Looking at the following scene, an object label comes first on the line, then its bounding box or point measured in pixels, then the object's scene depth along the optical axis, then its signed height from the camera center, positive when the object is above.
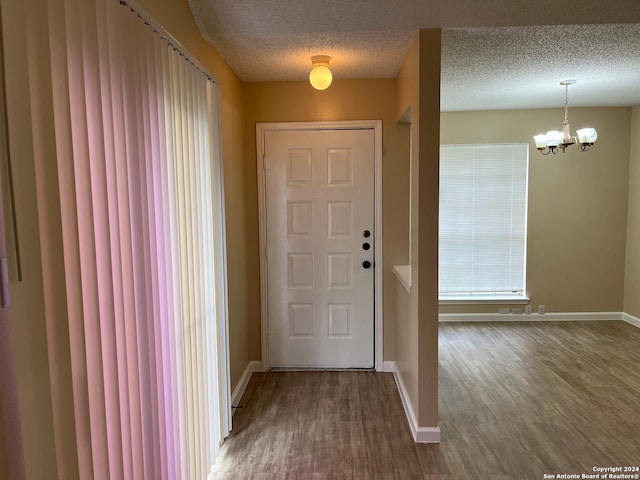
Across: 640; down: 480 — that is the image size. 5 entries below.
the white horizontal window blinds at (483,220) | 4.74 -0.11
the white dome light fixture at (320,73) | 2.76 +0.97
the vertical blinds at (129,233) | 1.08 -0.06
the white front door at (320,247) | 3.45 -0.30
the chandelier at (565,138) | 3.69 +0.68
